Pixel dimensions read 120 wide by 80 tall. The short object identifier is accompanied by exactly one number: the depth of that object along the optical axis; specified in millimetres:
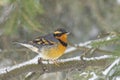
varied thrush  8367
